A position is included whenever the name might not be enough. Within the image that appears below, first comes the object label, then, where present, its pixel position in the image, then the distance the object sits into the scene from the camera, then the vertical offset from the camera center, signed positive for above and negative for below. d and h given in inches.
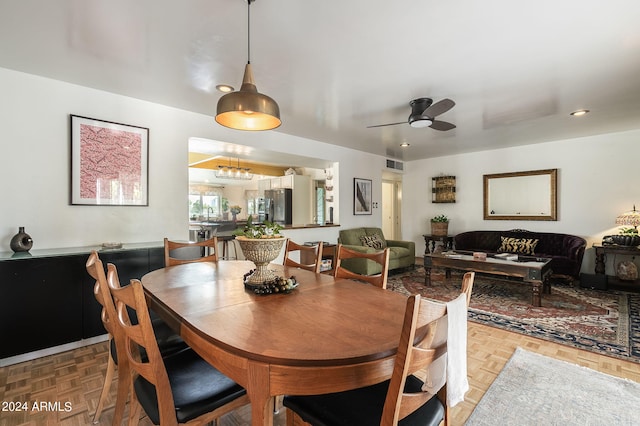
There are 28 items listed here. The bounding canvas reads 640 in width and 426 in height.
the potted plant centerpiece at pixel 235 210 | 266.9 +2.9
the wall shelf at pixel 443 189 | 254.5 +21.4
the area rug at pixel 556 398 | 66.5 -46.1
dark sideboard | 89.1 -27.5
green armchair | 186.5 -24.6
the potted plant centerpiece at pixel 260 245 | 58.0 -6.3
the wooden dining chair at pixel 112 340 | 50.0 -27.7
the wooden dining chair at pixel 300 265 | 83.0 -13.0
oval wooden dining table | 33.2 -16.0
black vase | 95.0 -9.4
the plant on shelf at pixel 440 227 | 247.1 -11.4
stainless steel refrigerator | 269.4 +6.6
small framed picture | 230.7 +13.8
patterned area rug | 106.1 -45.1
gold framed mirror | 209.0 +13.6
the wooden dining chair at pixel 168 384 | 39.8 -27.8
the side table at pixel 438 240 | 244.1 -22.8
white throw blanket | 37.2 -19.6
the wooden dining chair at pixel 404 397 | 31.2 -26.7
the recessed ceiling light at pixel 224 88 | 111.1 +48.2
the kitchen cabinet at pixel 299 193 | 277.3 +19.1
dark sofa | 178.9 -22.2
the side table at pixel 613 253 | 166.2 -26.7
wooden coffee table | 141.0 -27.7
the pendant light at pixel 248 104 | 59.8 +23.0
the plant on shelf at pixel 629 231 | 170.1 -10.3
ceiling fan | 113.7 +41.1
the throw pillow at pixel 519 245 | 196.3 -21.6
